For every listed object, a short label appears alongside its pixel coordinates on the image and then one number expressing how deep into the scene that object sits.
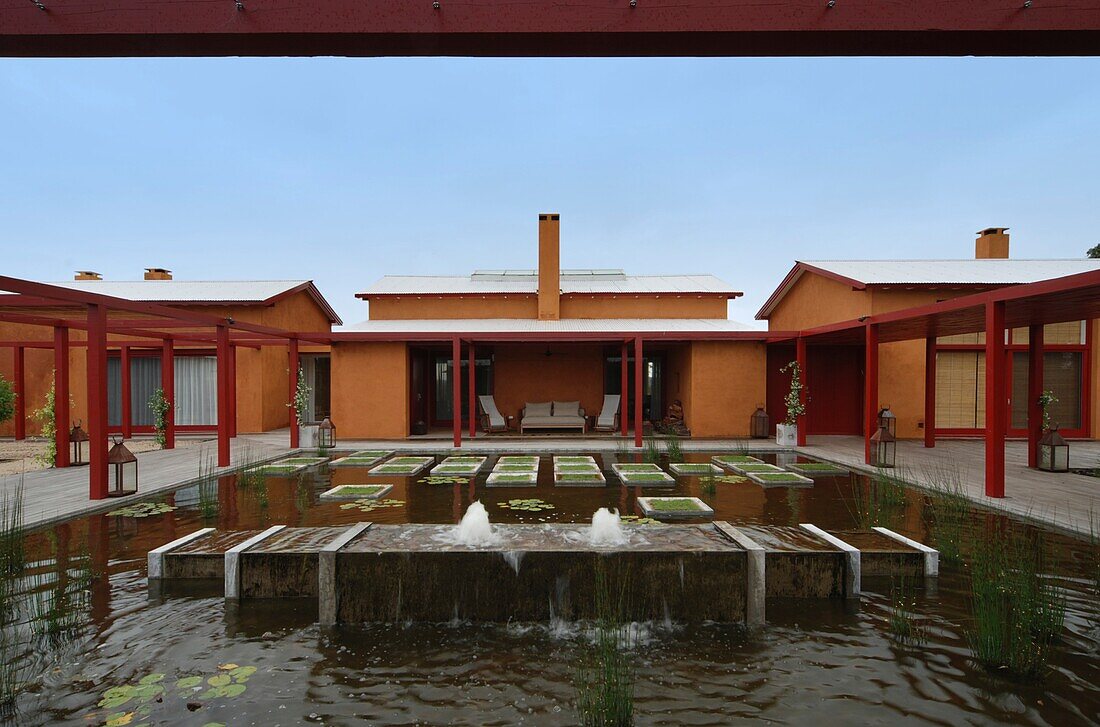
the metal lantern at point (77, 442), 8.48
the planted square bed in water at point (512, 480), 7.10
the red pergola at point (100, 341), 6.22
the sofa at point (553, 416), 12.09
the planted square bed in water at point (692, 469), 7.82
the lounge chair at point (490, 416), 12.73
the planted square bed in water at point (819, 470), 7.86
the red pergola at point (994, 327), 5.94
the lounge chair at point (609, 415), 12.46
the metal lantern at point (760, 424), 11.71
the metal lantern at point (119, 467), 6.36
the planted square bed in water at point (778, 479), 7.16
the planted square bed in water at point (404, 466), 8.02
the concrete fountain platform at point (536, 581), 3.47
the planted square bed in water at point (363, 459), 8.79
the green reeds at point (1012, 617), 2.75
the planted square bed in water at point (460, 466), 8.03
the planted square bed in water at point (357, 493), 6.39
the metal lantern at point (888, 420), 10.58
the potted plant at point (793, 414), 10.55
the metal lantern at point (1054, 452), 7.78
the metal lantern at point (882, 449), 7.98
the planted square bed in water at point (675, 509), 5.45
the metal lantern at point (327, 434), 10.32
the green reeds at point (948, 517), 4.27
